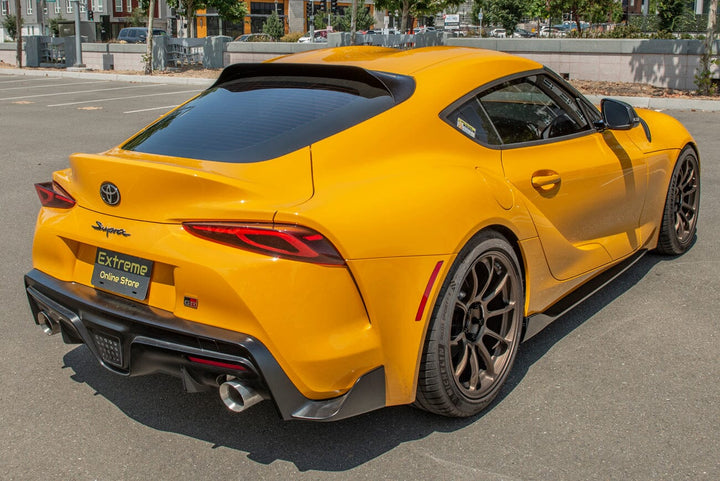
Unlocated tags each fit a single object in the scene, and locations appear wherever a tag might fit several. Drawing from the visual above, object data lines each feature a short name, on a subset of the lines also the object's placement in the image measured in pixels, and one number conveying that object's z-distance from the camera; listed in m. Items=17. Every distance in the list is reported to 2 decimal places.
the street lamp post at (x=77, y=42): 29.58
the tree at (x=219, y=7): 33.41
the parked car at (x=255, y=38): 40.41
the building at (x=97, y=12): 75.12
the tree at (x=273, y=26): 60.56
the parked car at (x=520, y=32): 60.67
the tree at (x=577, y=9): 32.06
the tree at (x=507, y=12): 64.56
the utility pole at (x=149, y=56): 26.19
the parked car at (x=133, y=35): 45.49
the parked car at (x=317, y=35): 43.38
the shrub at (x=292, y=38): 44.60
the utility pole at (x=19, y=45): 31.97
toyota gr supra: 2.65
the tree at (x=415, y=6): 30.69
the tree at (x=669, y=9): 40.57
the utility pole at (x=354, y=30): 25.28
